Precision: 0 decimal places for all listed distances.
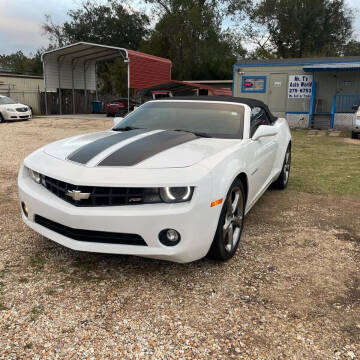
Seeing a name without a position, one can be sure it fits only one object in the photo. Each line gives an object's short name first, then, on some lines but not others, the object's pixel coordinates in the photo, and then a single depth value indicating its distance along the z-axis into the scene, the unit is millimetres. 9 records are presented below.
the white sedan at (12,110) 17953
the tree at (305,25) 38406
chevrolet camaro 2570
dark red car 22427
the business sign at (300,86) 17312
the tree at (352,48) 41281
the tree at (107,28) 44094
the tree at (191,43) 36781
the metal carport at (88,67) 23312
